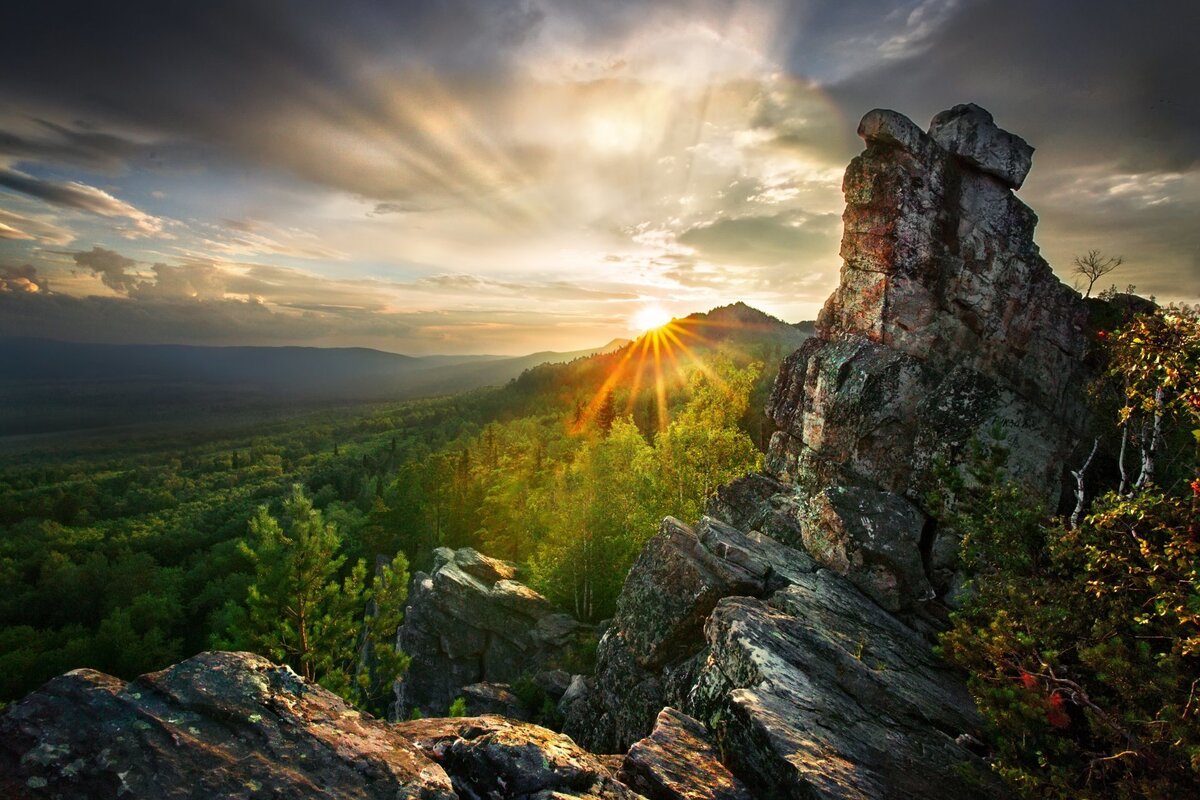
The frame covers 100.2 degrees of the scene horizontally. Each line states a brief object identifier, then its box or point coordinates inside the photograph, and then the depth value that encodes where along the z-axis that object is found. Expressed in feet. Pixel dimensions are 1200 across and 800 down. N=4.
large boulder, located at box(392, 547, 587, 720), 113.60
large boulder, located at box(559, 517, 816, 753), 58.39
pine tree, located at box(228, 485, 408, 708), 70.59
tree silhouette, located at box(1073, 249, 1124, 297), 76.84
